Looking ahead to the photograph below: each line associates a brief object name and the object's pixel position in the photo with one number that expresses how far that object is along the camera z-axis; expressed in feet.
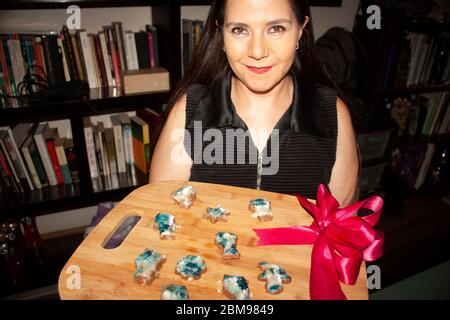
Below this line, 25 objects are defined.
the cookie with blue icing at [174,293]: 1.95
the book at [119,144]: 6.70
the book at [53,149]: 6.21
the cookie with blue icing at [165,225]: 2.35
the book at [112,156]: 6.64
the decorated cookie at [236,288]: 1.97
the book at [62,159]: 6.30
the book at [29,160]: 6.00
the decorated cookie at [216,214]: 2.50
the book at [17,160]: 5.88
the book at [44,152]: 6.06
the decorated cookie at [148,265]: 2.03
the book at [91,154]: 6.41
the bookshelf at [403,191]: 7.57
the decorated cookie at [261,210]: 2.55
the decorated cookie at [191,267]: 2.07
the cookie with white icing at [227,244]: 2.21
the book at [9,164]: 5.85
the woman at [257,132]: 3.91
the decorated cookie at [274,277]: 2.03
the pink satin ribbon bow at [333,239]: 2.15
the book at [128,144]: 6.77
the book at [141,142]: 6.63
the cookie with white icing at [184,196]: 2.61
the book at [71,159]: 6.43
